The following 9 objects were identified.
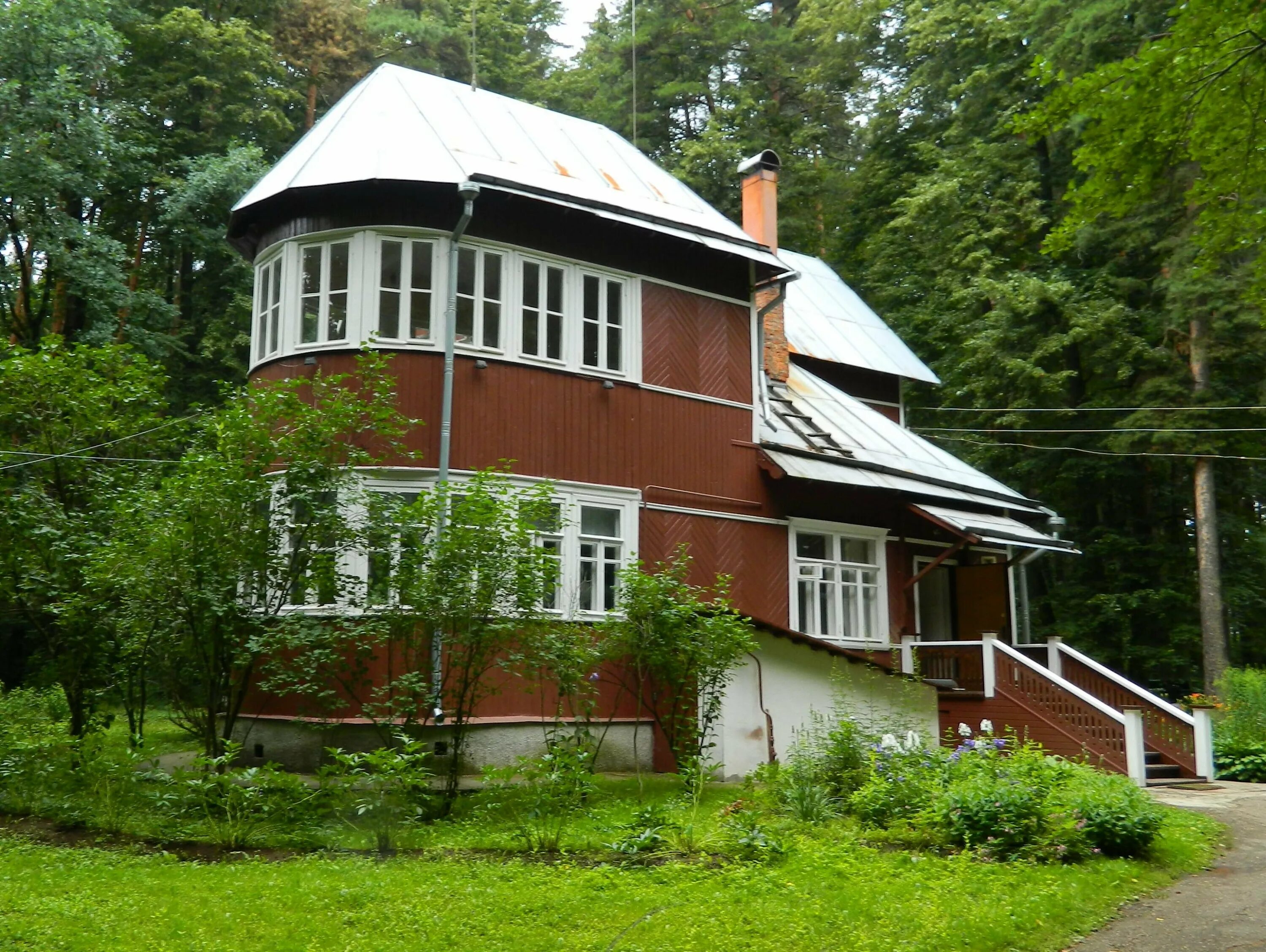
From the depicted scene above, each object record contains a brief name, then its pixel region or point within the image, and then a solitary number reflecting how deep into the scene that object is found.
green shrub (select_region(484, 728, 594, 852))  10.05
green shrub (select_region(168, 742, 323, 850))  10.07
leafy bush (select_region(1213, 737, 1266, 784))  17.89
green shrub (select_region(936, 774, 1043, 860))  9.82
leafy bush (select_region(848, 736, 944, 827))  10.80
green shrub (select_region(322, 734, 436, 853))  9.78
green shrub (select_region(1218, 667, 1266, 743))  18.75
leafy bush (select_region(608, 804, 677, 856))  9.44
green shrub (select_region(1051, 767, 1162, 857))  10.16
